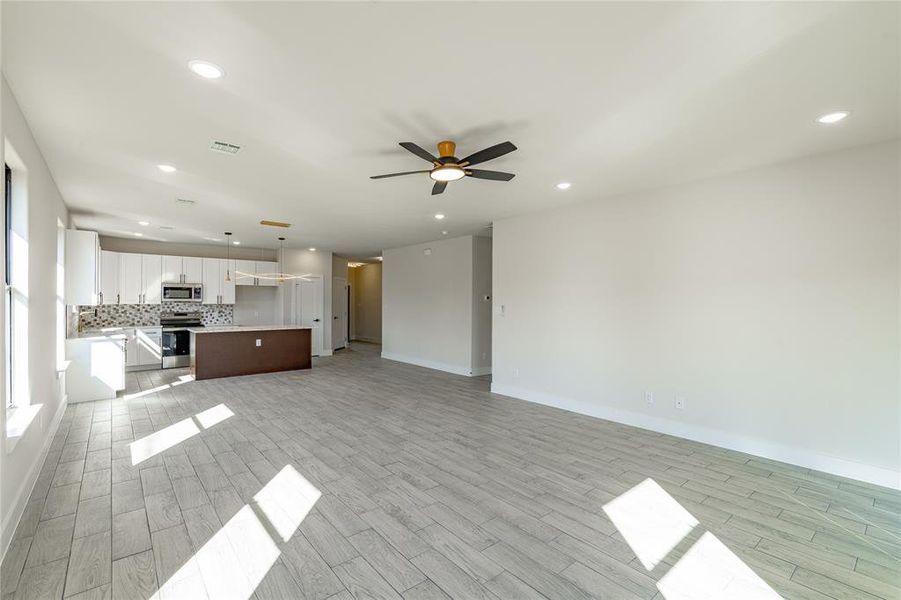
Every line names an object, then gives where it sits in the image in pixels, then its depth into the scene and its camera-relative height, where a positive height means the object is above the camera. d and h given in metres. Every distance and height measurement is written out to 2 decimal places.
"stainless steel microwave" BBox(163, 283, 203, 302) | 8.14 +0.16
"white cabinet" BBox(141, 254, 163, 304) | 7.94 +0.45
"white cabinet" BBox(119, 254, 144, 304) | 7.71 +0.38
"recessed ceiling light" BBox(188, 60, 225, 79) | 2.21 +1.30
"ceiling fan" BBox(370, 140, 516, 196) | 2.79 +1.05
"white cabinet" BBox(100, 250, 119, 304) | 7.45 +0.42
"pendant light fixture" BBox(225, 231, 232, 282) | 8.26 +1.02
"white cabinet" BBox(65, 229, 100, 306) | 5.71 +0.47
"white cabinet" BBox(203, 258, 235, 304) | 8.66 +0.38
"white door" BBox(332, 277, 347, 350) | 11.05 -0.34
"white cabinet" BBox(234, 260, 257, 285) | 9.02 +0.66
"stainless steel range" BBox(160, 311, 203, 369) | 7.94 -0.81
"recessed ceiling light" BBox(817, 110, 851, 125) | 2.75 +1.28
